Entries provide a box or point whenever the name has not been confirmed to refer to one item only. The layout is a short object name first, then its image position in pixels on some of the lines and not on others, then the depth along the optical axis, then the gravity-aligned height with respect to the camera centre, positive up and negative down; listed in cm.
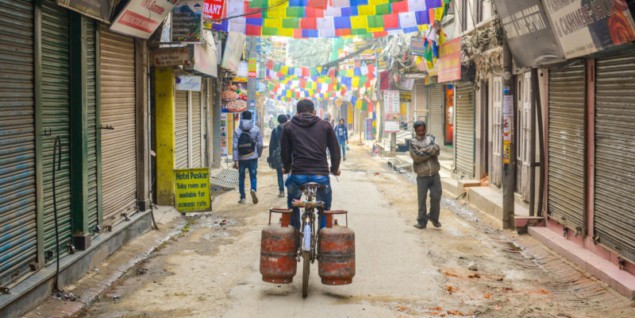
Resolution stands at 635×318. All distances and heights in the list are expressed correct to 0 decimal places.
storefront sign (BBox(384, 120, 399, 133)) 3162 -19
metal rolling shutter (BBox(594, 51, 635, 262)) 816 -39
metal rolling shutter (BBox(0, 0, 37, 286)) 661 -19
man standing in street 1175 -80
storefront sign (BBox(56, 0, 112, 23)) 773 +132
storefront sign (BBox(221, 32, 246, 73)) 2261 +235
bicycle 700 -107
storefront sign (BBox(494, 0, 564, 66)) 1002 +132
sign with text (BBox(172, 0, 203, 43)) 1268 +176
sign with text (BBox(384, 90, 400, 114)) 3225 +83
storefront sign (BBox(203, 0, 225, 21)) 1463 +231
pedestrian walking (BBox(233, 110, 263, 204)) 1500 -49
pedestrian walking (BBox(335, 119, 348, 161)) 3149 -53
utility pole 1196 -38
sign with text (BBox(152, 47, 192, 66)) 1280 +118
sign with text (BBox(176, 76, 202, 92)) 1590 +87
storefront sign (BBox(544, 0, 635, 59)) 723 +108
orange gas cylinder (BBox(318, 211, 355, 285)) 699 -130
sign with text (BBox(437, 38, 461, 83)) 1727 +151
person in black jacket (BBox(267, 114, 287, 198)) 1614 -68
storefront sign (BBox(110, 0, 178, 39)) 971 +152
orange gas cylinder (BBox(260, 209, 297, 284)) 705 -129
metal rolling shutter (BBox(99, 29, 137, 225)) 991 -3
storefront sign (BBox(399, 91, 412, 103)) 3177 +108
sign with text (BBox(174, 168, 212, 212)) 1312 -123
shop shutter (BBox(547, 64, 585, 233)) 1001 -37
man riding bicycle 786 -32
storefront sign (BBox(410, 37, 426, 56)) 2133 +221
